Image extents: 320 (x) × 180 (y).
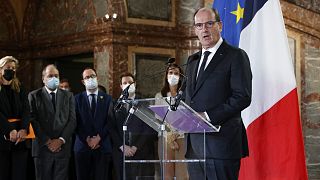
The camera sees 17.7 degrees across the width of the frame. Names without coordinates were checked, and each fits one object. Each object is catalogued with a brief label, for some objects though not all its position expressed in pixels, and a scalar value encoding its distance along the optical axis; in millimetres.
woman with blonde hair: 10344
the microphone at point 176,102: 5741
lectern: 5866
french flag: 7890
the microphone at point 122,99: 6253
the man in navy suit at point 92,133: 11636
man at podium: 6197
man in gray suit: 11088
